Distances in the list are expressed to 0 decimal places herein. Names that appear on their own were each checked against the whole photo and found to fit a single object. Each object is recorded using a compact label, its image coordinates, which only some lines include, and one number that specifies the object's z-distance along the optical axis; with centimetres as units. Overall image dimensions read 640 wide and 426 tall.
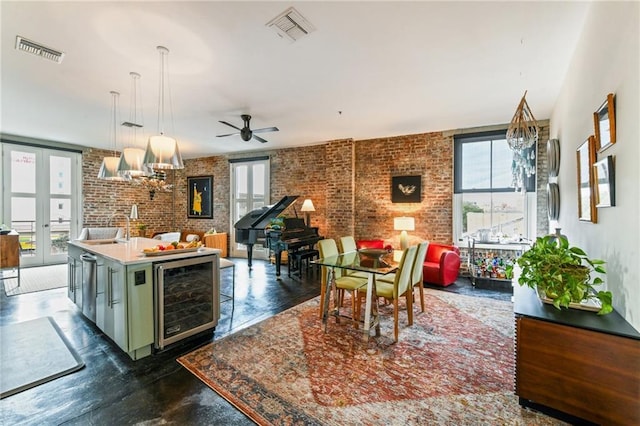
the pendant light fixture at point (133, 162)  360
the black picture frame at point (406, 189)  615
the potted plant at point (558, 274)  191
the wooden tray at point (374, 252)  350
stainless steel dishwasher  309
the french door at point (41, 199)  648
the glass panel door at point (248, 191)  819
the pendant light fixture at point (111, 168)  410
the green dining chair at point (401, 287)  298
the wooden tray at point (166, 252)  274
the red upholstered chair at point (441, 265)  498
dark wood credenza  157
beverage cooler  272
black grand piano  585
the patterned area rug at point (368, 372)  194
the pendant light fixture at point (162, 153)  303
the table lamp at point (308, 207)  704
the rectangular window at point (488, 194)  539
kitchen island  257
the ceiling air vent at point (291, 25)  238
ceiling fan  477
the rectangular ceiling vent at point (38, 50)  274
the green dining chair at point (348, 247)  379
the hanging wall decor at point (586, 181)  226
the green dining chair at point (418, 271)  344
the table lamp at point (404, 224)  572
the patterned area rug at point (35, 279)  484
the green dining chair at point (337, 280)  331
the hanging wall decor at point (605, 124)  186
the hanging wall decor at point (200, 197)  905
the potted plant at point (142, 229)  808
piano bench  594
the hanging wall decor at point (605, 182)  186
